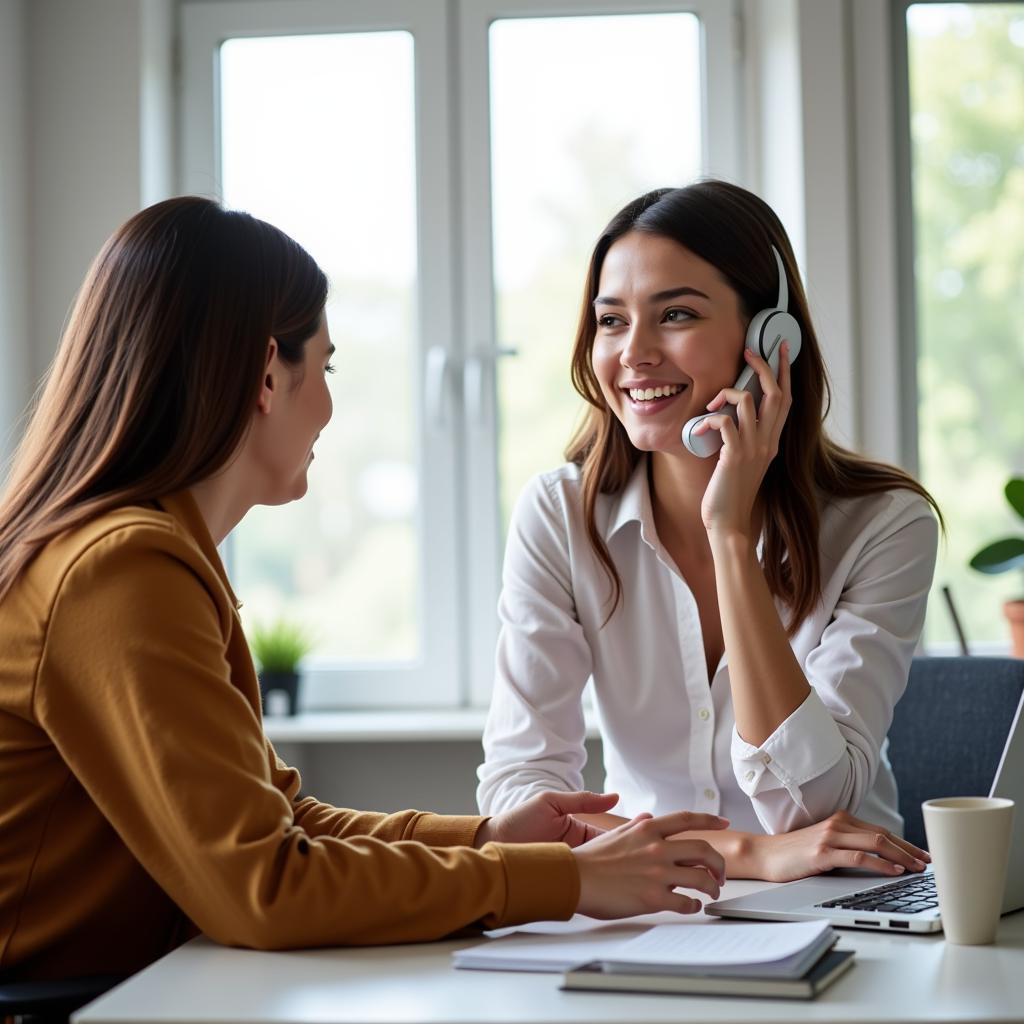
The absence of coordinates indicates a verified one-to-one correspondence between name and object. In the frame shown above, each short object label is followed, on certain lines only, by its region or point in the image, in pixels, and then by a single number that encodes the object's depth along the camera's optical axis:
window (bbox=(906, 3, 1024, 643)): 2.96
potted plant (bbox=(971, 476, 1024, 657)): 2.46
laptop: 1.11
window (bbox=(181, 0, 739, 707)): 2.94
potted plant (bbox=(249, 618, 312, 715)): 2.82
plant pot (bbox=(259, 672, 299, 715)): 2.81
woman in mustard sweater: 1.02
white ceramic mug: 1.04
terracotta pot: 2.44
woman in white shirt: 1.70
